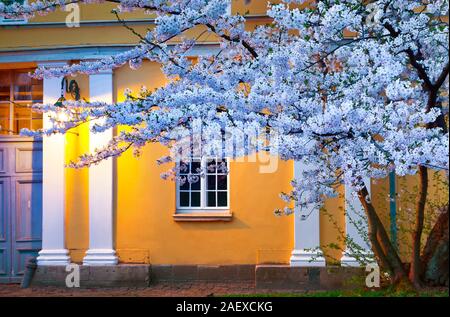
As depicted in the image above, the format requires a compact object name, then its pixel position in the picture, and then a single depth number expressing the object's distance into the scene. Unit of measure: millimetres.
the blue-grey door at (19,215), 12367
